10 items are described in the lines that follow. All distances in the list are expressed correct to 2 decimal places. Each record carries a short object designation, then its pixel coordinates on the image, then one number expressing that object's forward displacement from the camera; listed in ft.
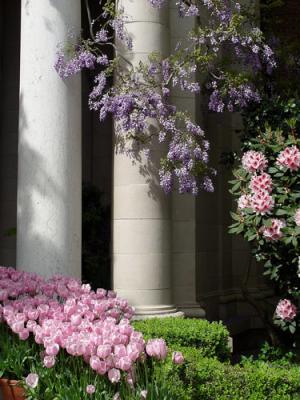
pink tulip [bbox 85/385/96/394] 25.27
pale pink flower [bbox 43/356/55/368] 26.35
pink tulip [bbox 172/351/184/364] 26.57
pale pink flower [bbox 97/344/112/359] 25.23
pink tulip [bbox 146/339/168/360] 25.67
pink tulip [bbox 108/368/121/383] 25.23
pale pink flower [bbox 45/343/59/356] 26.44
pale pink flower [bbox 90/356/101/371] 25.05
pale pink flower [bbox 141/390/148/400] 25.17
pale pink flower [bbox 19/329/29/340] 28.22
